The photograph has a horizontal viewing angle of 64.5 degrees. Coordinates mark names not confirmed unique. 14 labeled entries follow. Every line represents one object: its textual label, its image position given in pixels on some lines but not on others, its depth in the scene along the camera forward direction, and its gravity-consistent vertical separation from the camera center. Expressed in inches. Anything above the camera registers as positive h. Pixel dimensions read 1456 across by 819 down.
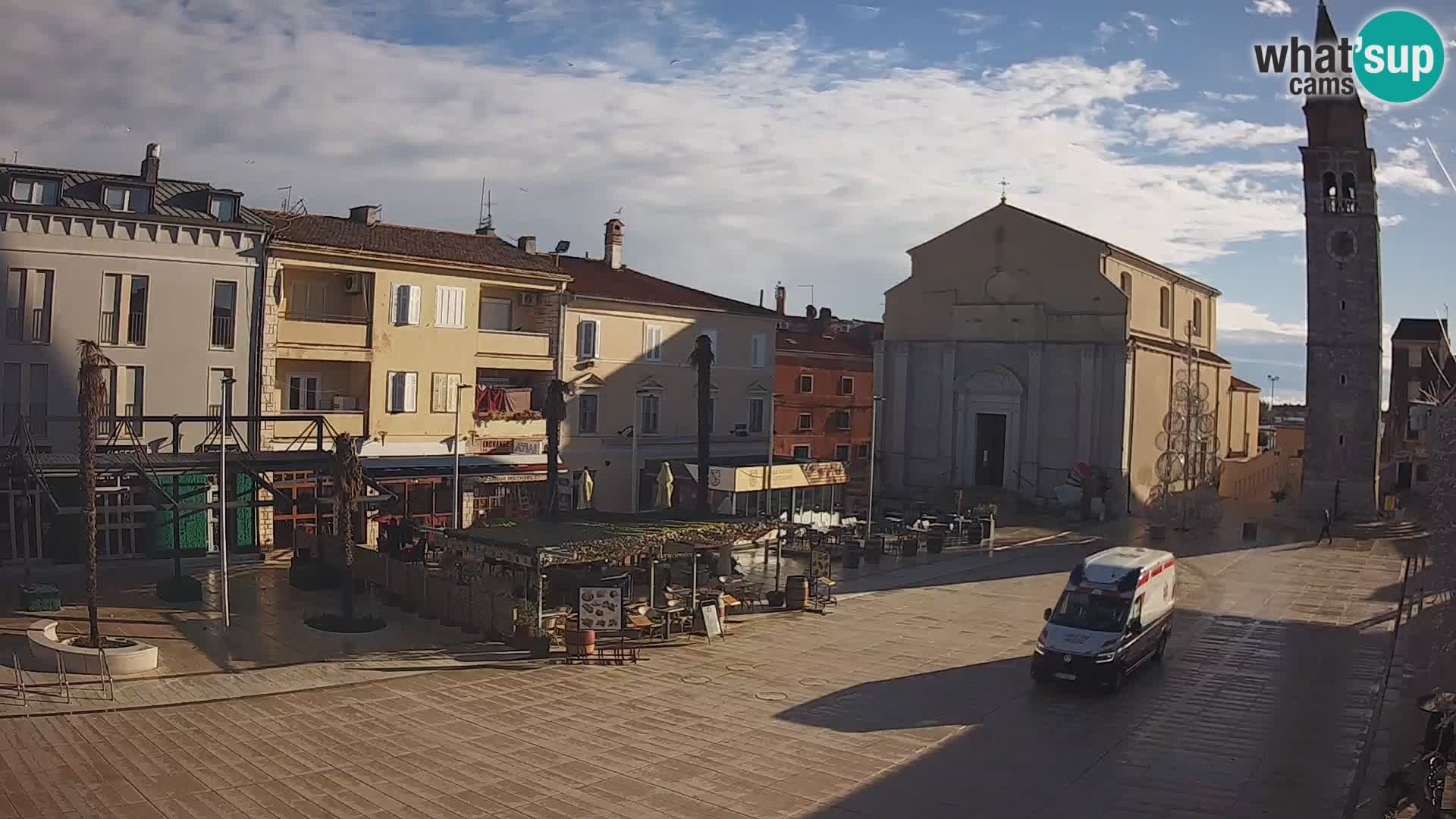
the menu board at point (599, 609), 968.9 -151.7
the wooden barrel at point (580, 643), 930.1 -173.8
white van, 861.2 -137.3
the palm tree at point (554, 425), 1323.8 +3.1
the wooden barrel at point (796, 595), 1176.2 -162.2
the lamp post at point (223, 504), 946.7 -75.5
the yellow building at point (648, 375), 1795.0 +92.8
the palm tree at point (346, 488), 990.4 -60.1
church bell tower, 2174.0 +275.4
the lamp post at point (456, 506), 1365.7 -101.3
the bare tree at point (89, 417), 873.5 -4.8
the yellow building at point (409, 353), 1459.2 +93.7
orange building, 2263.8 +75.8
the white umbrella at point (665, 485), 1430.9 -66.2
